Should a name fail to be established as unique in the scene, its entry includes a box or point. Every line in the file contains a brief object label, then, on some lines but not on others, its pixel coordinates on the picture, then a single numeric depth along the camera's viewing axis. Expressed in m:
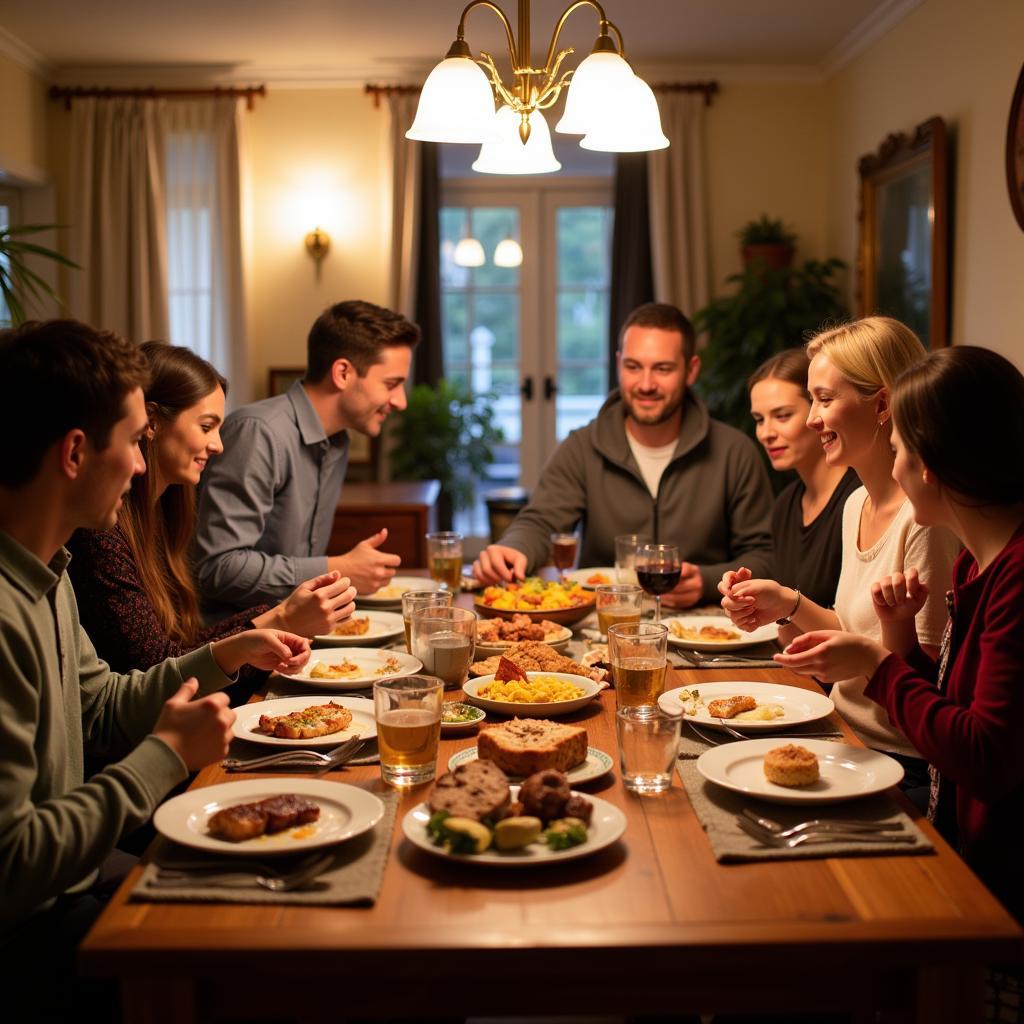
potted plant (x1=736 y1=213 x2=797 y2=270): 6.31
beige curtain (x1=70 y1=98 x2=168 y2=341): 6.52
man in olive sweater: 1.24
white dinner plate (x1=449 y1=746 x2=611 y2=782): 1.48
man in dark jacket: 3.32
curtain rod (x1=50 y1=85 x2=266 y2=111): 6.49
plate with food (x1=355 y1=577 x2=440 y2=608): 2.72
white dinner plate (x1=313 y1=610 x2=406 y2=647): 2.29
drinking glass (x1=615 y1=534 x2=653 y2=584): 2.59
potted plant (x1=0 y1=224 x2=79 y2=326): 3.72
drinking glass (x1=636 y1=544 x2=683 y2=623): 2.40
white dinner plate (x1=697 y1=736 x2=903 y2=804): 1.39
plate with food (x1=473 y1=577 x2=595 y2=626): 2.41
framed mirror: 4.68
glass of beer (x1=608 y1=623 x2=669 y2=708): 1.71
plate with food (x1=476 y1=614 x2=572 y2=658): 2.18
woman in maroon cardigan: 1.45
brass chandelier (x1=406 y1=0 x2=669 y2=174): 2.12
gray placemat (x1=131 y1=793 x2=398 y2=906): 1.17
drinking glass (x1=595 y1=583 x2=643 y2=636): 2.21
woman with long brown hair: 2.00
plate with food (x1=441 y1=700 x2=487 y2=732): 1.71
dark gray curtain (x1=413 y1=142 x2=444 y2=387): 6.61
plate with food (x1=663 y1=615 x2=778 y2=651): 2.25
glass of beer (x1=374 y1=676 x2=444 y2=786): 1.49
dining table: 1.09
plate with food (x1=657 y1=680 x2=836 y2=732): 1.71
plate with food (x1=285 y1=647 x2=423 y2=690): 1.95
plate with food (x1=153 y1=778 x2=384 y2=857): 1.26
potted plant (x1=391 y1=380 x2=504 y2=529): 6.50
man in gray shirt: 2.82
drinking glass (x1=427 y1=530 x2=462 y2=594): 2.69
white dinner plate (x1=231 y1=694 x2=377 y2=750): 1.63
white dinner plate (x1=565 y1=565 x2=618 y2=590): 2.81
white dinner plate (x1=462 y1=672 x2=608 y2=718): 1.75
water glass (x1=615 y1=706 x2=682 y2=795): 1.45
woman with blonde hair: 1.95
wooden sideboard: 4.90
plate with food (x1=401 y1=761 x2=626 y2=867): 1.24
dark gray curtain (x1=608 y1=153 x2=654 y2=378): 6.67
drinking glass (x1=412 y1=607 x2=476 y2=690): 1.95
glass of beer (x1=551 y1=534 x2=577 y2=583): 2.77
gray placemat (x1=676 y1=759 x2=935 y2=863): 1.27
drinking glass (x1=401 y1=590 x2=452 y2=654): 2.08
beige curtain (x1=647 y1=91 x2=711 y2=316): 6.50
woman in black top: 2.70
